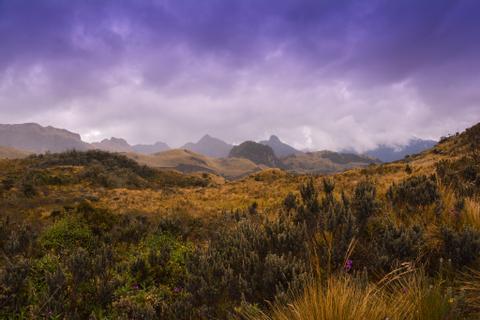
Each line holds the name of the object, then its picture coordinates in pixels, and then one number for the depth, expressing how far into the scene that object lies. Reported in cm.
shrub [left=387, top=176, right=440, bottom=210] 595
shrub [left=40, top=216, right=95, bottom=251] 779
